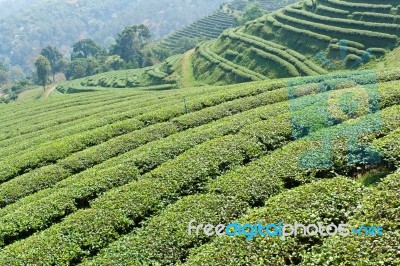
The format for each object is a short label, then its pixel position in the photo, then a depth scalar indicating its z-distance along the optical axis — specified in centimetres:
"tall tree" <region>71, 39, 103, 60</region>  18612
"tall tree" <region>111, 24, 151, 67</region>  15625
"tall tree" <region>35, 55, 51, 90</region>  12356
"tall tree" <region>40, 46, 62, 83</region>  17465
